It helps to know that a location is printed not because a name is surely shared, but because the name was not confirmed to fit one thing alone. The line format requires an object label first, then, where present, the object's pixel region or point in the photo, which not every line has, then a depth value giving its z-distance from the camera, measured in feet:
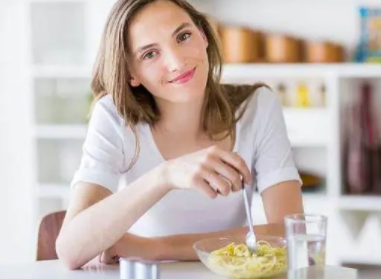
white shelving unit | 11.35
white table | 5.75
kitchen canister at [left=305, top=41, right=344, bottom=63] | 11.60
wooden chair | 6.91
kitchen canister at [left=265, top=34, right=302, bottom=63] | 11.75
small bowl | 5.47
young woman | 6.10
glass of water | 4.93
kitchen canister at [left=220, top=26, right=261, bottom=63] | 11.85
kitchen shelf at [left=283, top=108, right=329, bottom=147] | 11.41
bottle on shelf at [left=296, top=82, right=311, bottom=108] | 11.75
